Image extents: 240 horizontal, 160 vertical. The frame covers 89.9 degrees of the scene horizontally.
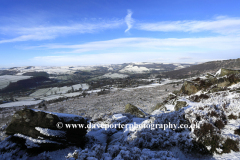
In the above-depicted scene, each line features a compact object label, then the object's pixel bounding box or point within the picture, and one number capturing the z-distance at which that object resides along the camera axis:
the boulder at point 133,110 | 18.64
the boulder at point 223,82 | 17.44
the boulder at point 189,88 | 21.06
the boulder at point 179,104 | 13.61
